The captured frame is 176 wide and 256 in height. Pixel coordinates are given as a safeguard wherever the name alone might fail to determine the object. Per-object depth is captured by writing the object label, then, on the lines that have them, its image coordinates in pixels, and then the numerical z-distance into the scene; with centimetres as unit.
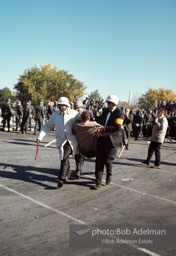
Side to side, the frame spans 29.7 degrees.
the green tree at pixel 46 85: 6881
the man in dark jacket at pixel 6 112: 1973
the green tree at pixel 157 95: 9204
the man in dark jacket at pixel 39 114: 1948
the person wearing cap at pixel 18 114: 2083
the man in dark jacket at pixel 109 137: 742
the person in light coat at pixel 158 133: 1059
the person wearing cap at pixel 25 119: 1941
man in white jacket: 739
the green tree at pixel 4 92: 8864
